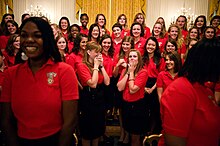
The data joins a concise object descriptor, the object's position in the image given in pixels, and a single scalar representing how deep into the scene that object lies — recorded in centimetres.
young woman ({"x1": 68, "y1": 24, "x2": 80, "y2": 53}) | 526
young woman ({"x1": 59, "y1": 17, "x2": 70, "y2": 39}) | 588
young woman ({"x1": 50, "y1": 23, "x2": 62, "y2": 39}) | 460
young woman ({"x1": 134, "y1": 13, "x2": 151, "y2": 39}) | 600
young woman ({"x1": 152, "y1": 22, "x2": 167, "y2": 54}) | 537
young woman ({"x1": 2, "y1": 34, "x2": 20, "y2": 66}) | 425
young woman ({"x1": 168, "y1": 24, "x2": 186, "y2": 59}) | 523
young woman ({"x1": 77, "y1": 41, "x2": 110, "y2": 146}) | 328
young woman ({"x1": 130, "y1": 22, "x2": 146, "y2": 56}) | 499
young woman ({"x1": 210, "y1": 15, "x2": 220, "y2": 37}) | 593
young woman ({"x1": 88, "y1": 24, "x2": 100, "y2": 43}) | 495
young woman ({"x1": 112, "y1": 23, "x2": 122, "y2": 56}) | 516
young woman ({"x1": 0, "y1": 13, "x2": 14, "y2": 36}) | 542
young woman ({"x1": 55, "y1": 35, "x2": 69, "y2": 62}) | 422
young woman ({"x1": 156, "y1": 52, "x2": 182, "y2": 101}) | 360
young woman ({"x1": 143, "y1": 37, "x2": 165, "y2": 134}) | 424
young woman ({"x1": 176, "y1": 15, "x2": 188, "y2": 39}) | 613
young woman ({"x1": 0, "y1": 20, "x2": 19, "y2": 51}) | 523
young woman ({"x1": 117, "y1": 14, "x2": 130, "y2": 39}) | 614
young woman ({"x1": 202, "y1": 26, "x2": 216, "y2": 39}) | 503
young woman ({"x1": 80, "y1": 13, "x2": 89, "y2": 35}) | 610
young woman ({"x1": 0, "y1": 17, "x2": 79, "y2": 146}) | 173
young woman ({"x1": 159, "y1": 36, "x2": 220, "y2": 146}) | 143
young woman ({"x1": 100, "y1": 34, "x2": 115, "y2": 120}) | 441
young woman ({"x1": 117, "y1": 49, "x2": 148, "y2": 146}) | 349
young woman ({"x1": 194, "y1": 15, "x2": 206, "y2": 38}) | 586
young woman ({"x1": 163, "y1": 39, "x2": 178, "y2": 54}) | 451
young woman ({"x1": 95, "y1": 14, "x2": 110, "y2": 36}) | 590
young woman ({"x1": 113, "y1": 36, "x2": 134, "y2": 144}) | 430
